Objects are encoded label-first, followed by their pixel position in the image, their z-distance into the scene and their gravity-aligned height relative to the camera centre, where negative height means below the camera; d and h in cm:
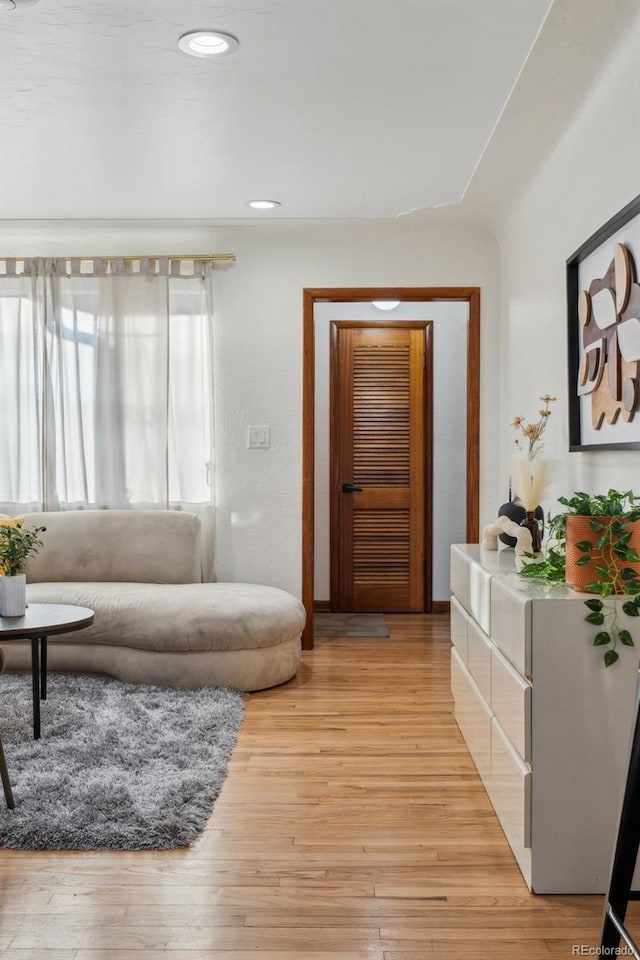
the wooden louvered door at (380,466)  642 -7
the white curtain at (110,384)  519 +45
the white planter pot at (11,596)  369 -59
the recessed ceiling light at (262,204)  459 +136
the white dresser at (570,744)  226 -76
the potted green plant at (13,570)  370 -49
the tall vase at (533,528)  316 -26
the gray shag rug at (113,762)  259 -110
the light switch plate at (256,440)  526 +11
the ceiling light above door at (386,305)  634 +112
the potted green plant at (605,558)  224 -27
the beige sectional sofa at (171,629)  418 -84
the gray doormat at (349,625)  573 -117
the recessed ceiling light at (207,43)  271 +133
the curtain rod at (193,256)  516 +121
